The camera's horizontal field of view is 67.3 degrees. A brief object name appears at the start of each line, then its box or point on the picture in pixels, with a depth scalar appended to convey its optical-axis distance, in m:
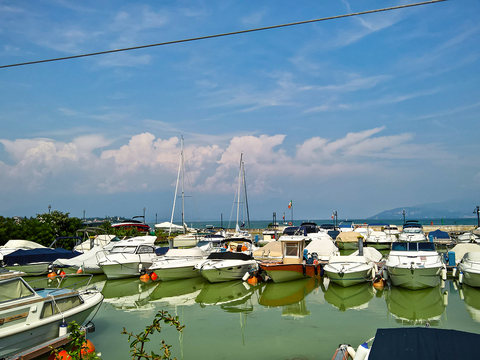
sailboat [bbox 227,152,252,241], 57.52
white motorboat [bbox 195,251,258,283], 22.05
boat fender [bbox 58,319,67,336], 10.85
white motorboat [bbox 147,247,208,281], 23.44
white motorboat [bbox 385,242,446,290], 18.98
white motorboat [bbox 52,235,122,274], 25.91
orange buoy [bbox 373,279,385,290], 20.58
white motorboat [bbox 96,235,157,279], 24.27
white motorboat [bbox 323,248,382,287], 20.31
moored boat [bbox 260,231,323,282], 21.86
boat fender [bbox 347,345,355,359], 8.31
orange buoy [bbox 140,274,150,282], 24.31
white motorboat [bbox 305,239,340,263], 29.86
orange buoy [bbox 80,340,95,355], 10.51
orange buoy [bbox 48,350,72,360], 9.25
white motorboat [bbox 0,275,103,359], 9.66
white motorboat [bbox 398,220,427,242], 39.81
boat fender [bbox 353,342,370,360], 7.29
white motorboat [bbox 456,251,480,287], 18.95
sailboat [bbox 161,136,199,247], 43.22
